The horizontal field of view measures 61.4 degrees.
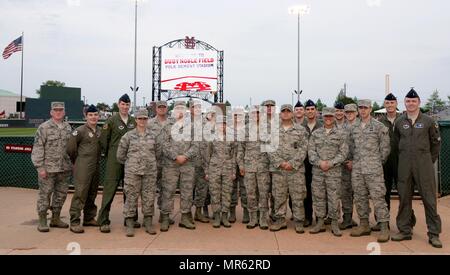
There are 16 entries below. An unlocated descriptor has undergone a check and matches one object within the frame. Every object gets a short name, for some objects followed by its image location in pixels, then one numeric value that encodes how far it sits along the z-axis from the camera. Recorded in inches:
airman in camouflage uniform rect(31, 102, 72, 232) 211.6
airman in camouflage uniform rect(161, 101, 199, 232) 215.2
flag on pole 1322.6
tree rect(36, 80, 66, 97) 3852.9
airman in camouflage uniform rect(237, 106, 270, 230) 216.2
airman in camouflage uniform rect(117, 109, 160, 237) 204.7
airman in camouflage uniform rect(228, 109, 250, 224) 222.8
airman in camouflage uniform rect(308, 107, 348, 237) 203.8
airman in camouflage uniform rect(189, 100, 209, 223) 227.1
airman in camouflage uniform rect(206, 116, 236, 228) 220.7
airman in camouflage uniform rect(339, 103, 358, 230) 217.0
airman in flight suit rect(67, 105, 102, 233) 215.5
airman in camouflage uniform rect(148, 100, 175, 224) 219.5
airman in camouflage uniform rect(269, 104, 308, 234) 209.9
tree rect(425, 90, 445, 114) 2878.9
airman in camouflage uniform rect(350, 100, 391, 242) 196.5
